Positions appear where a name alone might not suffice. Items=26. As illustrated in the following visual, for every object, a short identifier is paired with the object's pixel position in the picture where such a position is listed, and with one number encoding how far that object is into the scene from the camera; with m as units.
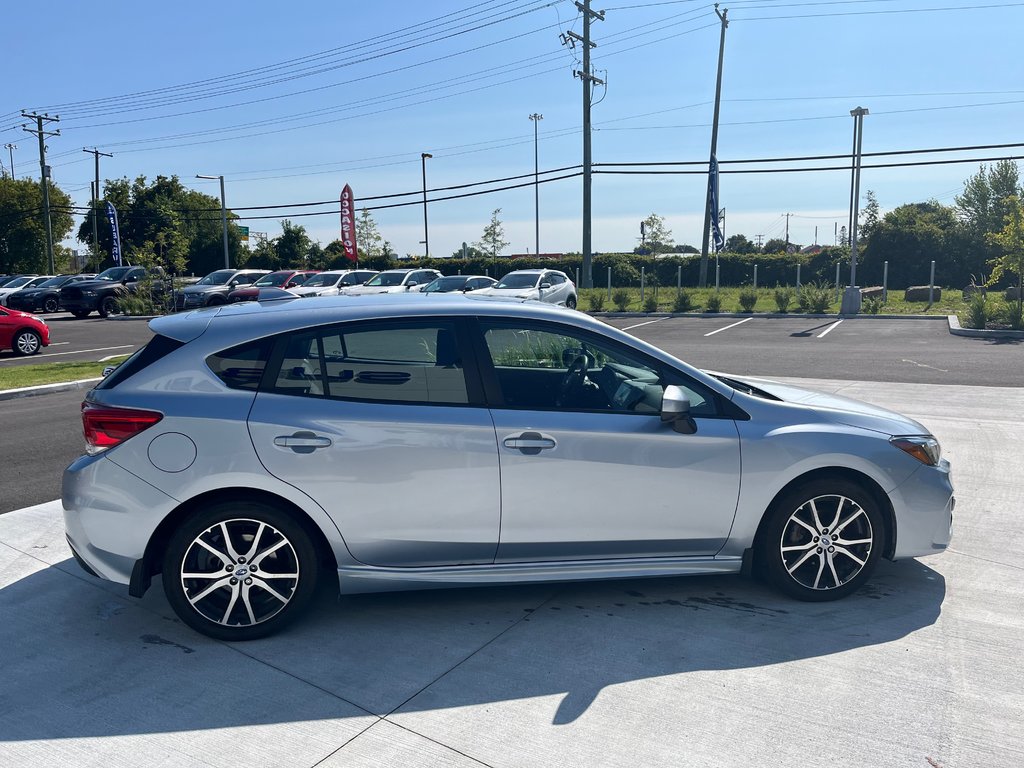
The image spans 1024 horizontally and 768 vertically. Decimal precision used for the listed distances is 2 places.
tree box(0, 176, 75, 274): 66.00
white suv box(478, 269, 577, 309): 25.05
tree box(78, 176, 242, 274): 70.06
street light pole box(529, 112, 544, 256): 69.24
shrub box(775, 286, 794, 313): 28.69
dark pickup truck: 32.03
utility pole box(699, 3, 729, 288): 38.75
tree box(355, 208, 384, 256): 66.25
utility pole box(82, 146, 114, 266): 64.06
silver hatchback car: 3.94
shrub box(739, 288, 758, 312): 29.33
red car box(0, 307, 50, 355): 18.67
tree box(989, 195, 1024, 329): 21.92
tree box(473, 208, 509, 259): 63.66
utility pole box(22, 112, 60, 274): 53.10
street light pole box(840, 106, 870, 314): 26.59
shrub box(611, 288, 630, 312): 31.56
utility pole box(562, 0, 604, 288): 36.78
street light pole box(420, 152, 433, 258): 63.12
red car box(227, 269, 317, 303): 31.23
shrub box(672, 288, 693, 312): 30.52
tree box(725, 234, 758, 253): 101.06
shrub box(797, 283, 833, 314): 28.28
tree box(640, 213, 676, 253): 71.12
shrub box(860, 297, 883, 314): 27.44
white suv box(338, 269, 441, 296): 30.59
